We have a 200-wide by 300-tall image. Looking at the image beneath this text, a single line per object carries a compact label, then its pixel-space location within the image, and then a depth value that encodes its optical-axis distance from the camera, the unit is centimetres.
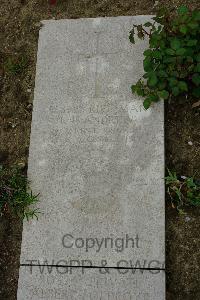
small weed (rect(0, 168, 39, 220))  309
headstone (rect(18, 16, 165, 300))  288
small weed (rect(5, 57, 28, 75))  361
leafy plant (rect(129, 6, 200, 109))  300
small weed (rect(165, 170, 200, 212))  300
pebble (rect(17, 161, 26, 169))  330
